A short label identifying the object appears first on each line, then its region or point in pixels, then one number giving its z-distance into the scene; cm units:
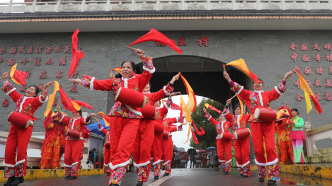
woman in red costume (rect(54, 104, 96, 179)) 589
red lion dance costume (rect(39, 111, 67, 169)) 694
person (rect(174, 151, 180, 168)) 1931
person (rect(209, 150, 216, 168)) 1773
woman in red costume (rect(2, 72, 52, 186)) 412
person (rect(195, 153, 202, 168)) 1931
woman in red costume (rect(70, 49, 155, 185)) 299
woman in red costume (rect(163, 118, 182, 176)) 706
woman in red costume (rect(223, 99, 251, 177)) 591
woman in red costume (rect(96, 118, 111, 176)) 774
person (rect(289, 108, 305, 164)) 699
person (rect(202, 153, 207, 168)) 1997
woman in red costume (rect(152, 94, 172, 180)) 567
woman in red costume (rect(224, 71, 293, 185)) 416
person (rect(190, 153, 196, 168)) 1958
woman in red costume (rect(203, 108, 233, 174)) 797
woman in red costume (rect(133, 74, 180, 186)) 418
